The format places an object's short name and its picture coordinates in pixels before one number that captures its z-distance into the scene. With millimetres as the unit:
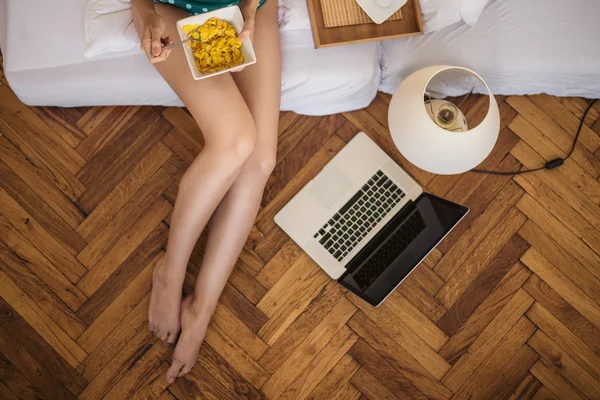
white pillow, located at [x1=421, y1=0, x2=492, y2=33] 1100
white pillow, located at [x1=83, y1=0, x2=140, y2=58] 1095
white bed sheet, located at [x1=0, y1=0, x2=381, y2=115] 1160
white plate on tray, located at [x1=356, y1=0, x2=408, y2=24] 1119
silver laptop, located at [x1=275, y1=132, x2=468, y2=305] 1247
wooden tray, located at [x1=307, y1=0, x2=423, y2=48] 1132
